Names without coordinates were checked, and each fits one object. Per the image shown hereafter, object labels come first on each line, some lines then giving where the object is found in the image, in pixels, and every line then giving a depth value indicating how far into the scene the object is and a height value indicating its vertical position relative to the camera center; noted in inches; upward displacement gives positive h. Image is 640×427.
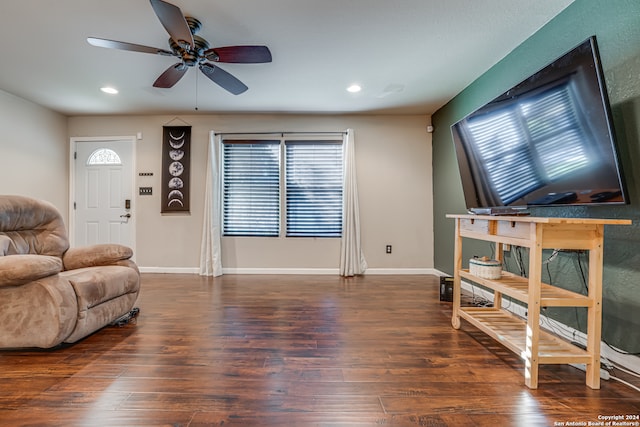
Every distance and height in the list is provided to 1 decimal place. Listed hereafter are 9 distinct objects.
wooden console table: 58.4 -18.1
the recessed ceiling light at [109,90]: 134.3 +58.8
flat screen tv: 58.5 +17.7
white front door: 172.4 +12.5
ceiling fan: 71.6 +49.1
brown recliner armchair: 69.7 -19.1
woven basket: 77.9 -15.9
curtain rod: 169.8 +47.5
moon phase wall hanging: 170.2 +26.9
